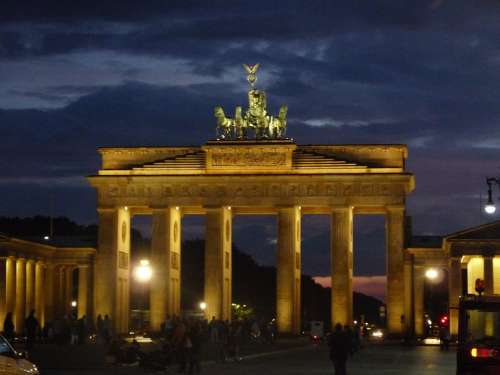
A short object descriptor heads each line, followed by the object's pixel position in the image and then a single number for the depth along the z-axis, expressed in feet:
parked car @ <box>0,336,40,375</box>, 101.55
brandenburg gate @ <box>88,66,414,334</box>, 359.66
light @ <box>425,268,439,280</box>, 357.00
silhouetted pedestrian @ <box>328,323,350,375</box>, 156.97
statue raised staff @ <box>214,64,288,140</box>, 369.71
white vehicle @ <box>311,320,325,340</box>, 360.36
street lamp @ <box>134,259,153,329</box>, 275.18
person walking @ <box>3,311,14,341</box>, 230.89
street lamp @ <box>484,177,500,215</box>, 197.45
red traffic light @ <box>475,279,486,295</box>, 135.64
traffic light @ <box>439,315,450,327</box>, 314.76
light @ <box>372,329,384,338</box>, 376.89
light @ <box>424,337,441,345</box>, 335.42
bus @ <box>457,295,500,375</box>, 127.44
